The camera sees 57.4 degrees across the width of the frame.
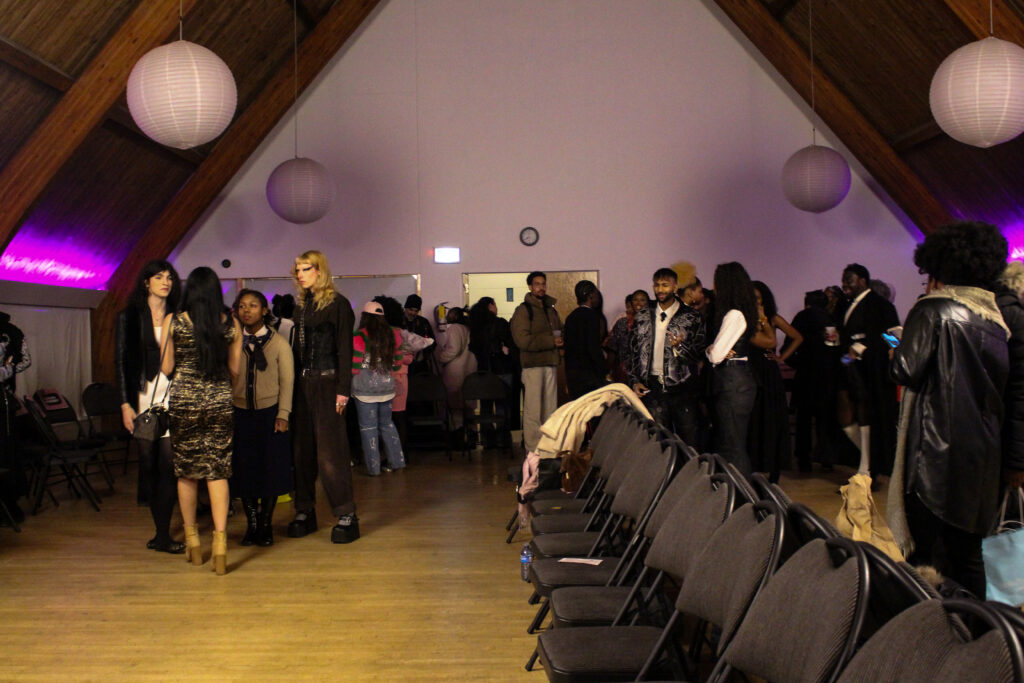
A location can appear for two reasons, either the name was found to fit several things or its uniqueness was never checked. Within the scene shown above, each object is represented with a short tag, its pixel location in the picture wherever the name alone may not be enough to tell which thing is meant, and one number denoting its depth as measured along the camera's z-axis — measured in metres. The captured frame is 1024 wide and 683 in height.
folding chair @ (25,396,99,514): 6.59
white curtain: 8.82
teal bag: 2.95
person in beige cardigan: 5.30
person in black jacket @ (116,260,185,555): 4.89
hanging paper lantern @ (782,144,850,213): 8.80
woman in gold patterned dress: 4.70
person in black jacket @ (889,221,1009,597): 2.97
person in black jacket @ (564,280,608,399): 7.54
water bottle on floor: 4.21
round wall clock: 10.66
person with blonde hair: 5.32
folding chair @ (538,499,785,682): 1.94
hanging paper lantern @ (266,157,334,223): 8.98
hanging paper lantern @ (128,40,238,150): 5.92
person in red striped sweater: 7.62
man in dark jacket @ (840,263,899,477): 6.32
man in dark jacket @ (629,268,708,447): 5.44
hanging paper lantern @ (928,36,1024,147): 5.63
